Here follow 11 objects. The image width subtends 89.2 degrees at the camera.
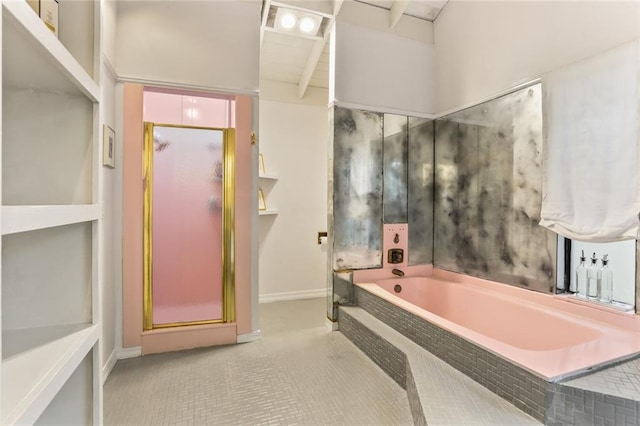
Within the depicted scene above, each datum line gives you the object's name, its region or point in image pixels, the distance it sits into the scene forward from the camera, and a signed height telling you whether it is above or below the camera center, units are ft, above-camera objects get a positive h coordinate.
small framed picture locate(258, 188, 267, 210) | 12.45 +0.29
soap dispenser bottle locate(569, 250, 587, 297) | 6.97 -1.45
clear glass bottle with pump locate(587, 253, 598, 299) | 6.81 -1.41
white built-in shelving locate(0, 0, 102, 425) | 2.76 -0.01
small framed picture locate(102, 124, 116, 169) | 6.95 +1.37
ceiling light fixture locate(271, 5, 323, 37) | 9.53 +5.66
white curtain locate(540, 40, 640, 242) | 5.83 +1.27
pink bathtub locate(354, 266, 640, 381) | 4.97 -2.19
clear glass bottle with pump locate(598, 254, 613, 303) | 6.58 -1.41
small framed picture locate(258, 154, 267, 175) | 12.29 +1.62
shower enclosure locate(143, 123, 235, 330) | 8.35 -0.44
